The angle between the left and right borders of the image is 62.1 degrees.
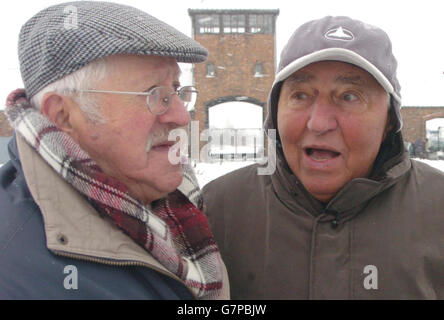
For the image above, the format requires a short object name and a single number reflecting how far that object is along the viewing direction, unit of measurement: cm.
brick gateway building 1544
